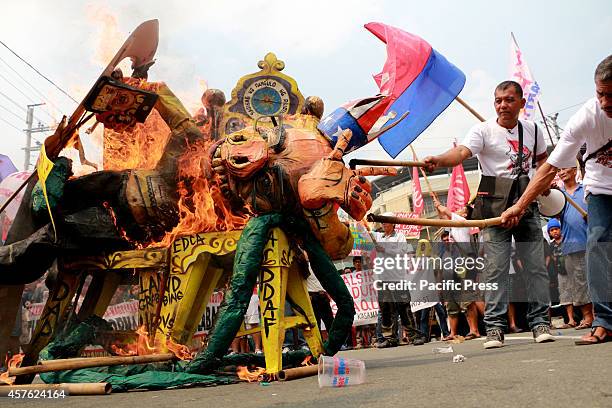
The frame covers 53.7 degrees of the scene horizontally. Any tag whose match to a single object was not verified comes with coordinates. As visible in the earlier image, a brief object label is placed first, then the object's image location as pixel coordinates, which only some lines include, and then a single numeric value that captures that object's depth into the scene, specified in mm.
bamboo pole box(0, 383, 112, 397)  3820
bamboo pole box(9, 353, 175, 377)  3768
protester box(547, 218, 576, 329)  8117
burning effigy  4035
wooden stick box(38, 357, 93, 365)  3760
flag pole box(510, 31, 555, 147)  11928
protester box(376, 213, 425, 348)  8547
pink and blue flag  5925
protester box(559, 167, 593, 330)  7438
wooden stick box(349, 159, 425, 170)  4559
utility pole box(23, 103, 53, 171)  23631
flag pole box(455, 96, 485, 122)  7000
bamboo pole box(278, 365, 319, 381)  3828
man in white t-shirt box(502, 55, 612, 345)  4070
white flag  11766
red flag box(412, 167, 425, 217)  15632
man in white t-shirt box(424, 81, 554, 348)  5148
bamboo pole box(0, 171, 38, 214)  4711
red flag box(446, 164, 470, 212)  12562
